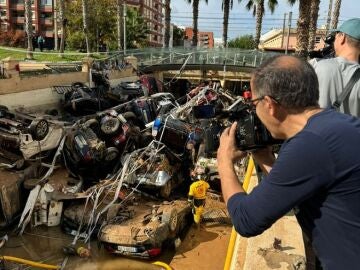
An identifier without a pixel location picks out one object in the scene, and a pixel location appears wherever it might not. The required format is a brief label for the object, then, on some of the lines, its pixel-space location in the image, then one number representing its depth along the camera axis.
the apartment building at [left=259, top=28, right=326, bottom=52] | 73.12
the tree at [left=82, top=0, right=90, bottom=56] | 31.29
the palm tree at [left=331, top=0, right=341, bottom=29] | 30.85
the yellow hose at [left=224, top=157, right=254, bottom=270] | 3.95
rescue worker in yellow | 10.30
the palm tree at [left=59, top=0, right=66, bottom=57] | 29.70
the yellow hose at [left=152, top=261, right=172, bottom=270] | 8.24
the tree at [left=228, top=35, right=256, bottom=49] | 88.47
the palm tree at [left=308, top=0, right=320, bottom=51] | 21.49
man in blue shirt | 1.83
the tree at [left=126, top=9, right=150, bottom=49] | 52.31
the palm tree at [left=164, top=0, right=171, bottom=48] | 35.25
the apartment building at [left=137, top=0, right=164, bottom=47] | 91.41
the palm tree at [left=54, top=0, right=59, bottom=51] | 36.35
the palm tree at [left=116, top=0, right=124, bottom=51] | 37.46
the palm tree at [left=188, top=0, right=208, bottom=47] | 37.09
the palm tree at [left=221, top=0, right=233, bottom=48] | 39.62
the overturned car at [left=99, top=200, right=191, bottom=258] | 9.34
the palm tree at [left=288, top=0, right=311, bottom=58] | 18.94
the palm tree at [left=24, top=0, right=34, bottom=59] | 26.16
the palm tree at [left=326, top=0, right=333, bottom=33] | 39.60
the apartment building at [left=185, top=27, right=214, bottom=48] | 104.56
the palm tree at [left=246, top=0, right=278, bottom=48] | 35.86
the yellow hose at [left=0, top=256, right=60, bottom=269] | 8.09
